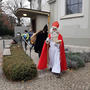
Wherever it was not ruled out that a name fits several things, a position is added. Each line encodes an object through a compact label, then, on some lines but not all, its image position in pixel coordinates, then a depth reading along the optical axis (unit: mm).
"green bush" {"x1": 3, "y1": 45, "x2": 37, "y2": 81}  3482
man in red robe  3947
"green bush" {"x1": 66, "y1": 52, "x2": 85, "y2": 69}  4827
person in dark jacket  5027
